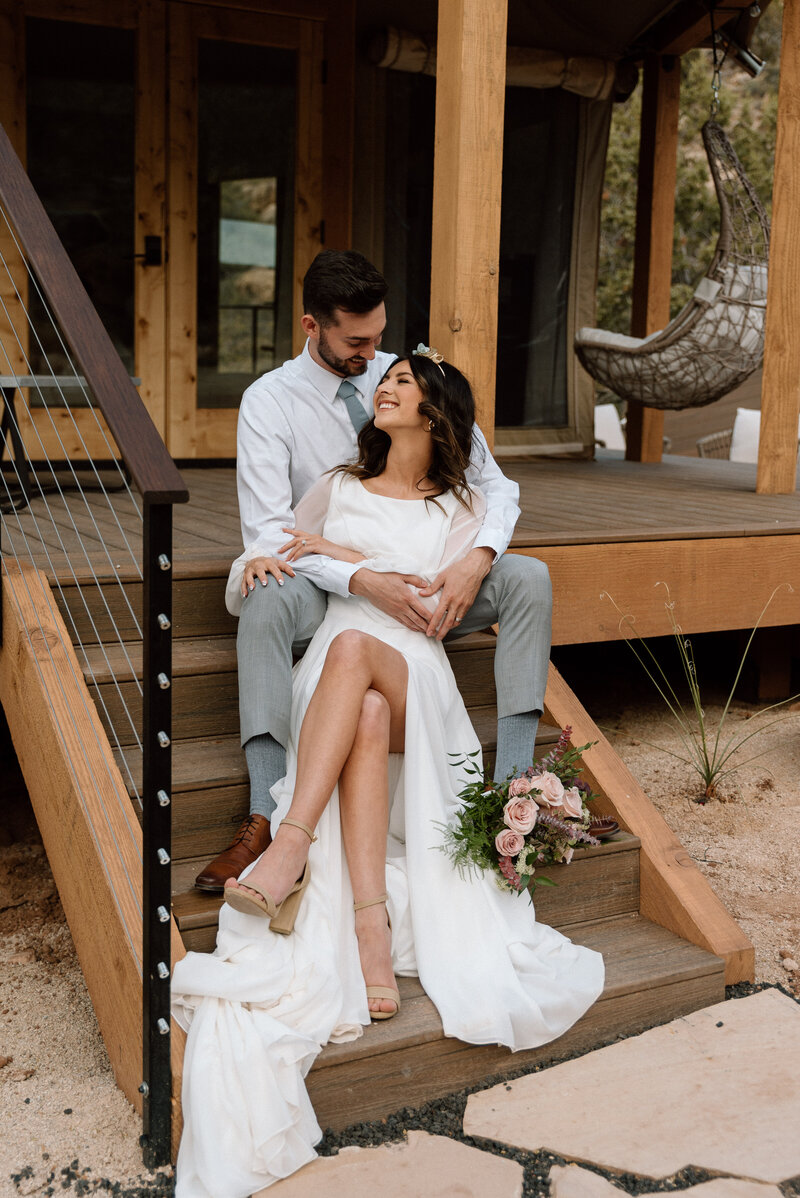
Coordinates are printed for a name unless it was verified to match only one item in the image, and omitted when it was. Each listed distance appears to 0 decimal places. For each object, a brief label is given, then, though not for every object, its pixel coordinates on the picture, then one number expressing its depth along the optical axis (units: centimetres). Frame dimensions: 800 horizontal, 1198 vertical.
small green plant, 352
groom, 239
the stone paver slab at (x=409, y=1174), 182
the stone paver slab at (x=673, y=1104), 192
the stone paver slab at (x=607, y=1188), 183
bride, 187
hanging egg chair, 487
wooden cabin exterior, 240
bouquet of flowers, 226
